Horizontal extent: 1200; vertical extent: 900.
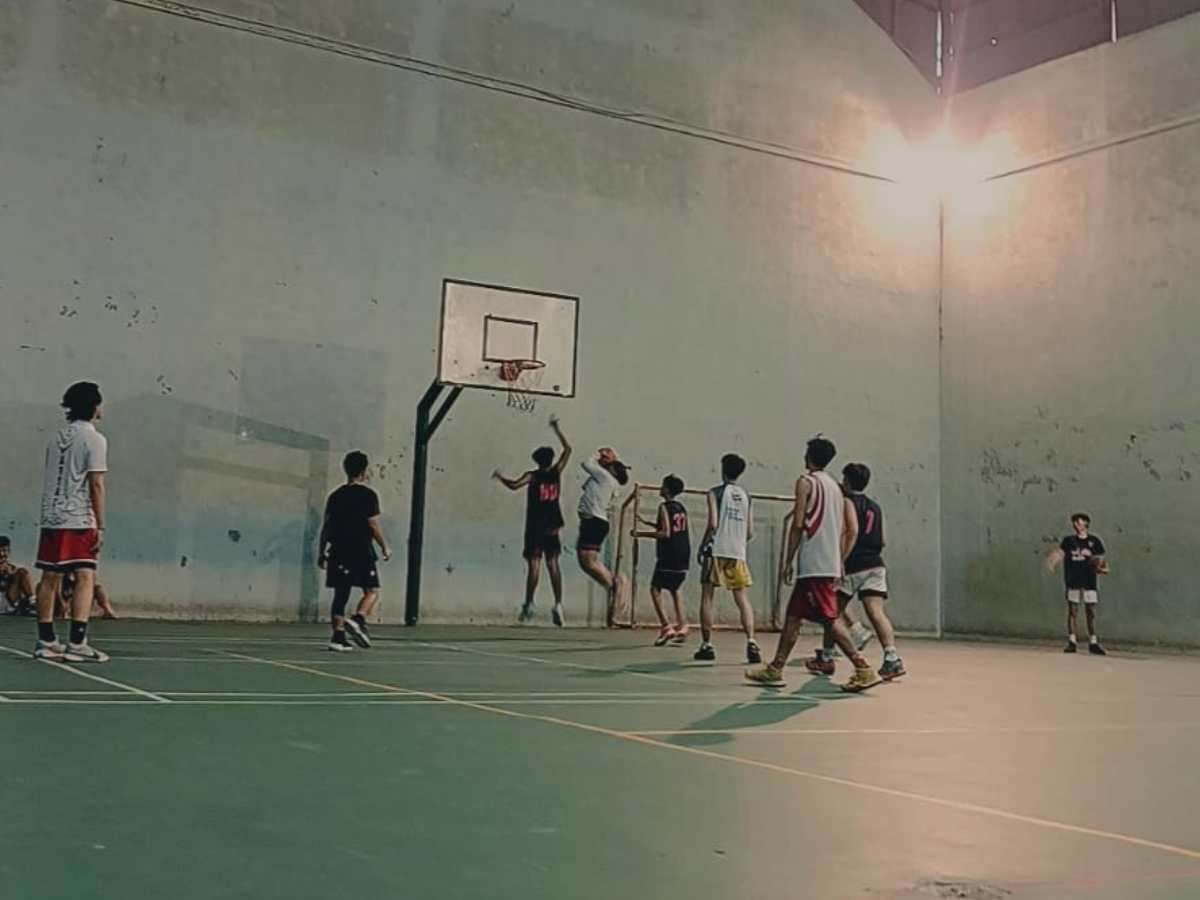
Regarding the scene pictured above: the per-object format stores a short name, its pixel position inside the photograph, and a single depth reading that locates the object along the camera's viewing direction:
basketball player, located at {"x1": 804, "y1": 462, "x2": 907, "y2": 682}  11.21
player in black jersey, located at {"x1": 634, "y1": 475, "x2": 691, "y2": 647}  15.02
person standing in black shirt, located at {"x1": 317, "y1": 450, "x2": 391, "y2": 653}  12.12
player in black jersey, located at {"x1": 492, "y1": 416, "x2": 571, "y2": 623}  18.42
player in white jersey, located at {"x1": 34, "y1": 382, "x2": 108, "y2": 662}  9.71
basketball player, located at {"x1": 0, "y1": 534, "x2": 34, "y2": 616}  15.83
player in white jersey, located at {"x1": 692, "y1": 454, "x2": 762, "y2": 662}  12.38
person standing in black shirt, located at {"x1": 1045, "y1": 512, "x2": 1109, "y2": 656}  18.58
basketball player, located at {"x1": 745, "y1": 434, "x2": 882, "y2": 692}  10.16
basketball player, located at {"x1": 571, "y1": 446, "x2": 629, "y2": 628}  17.72
